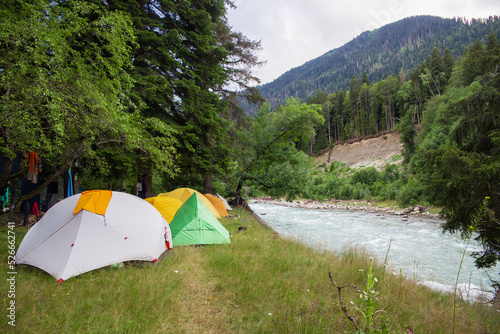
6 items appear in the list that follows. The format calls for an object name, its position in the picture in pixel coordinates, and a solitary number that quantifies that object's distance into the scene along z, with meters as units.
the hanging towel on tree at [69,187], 9.16
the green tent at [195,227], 6.02
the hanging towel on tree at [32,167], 5.74
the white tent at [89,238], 3.97
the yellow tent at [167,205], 7.04
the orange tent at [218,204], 11.19
